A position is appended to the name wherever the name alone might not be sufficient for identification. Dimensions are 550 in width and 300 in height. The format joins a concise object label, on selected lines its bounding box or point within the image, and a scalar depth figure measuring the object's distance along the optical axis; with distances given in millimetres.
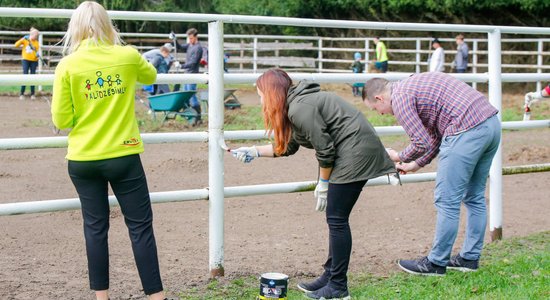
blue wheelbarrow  13321
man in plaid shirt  4668
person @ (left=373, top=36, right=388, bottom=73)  22266
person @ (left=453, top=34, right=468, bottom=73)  20750
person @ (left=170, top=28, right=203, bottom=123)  15701
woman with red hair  4168
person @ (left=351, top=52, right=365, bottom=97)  21500
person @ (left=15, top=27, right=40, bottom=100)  19219
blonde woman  3820
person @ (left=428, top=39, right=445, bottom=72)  19775
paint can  4047
